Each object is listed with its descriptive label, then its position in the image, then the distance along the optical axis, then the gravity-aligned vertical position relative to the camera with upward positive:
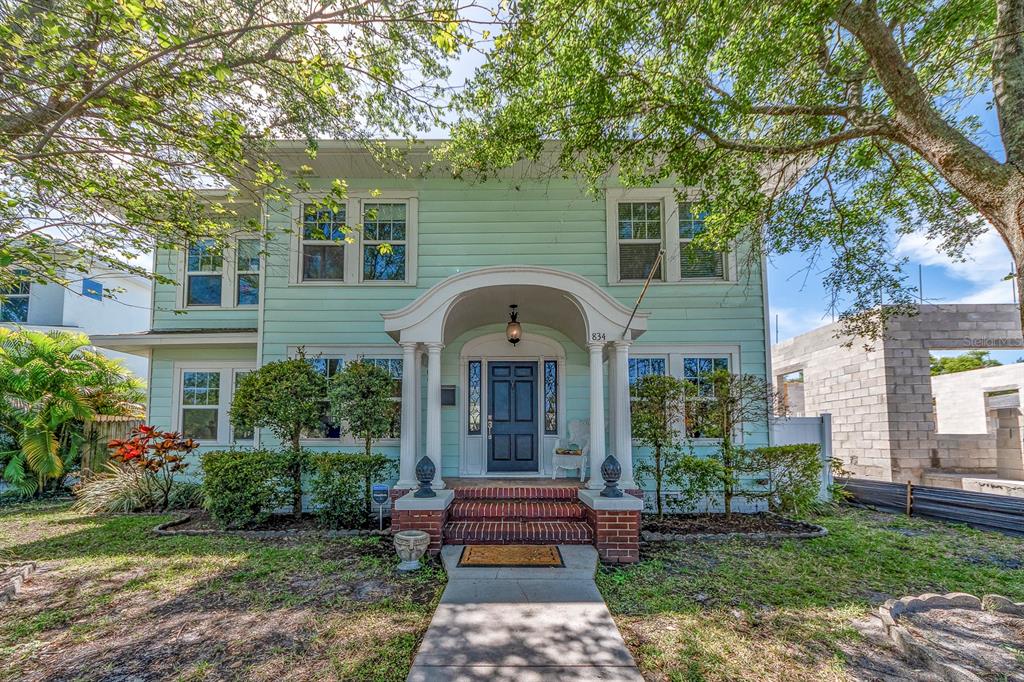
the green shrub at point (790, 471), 6.80 -1.13
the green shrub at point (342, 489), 6.45 -1.31
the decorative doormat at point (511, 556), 4.96 -1.75
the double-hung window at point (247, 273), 8.50 +2.06
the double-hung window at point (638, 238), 7.96 +2.52
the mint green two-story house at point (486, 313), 7.74 +1.39
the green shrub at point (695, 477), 6.59 -1.20
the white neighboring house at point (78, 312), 13.91 +2.39
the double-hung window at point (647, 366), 7.80 +0.40
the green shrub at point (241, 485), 6.47 -1.26
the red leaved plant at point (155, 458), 7.34 -1.04
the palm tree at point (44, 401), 8.68 -0.18
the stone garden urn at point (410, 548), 4.99 -1.63
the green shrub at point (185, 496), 7.79 -1.69
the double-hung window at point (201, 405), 8.31 -0.24
